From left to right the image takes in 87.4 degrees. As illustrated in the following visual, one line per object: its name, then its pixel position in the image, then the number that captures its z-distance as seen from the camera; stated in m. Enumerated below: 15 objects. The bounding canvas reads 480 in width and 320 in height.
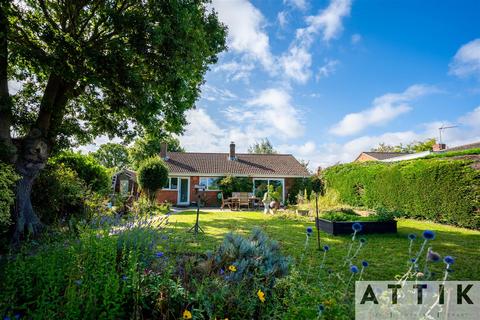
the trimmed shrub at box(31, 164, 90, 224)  7.59
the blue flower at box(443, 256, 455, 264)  1.61
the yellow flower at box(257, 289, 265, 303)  2.28
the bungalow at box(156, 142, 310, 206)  22.73
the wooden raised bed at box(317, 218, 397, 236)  8.15
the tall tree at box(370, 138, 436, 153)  40.56
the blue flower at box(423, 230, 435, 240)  1.88
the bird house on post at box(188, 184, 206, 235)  7.61
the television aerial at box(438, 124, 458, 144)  22.80
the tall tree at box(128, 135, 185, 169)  36.38
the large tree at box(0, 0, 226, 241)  6.14
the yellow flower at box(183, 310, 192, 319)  2.00
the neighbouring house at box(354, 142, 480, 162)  24.88
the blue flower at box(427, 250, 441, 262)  1.66
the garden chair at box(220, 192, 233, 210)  18.94
